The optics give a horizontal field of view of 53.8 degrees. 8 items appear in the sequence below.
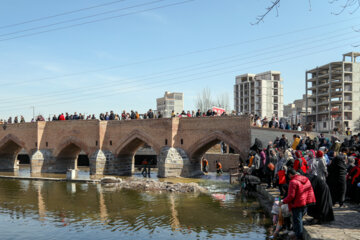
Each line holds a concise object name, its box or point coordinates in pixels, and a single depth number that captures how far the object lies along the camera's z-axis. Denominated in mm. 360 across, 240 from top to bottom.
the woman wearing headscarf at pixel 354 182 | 9258
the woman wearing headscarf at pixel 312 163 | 9680
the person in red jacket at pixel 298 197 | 6734
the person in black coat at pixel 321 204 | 7332
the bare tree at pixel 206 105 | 59562
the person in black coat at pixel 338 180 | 8906
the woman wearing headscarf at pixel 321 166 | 9443
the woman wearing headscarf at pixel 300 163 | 9203
